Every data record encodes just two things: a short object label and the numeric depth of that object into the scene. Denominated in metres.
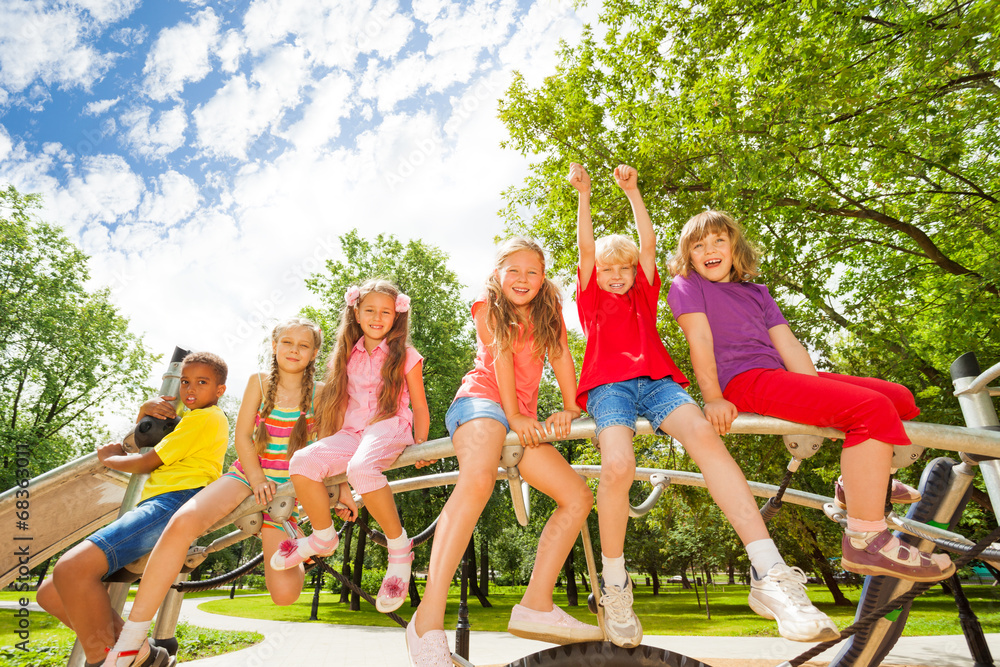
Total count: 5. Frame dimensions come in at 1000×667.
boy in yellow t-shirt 2.41
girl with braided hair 2.25
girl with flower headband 2.37
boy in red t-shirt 1.70
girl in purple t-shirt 1.93
